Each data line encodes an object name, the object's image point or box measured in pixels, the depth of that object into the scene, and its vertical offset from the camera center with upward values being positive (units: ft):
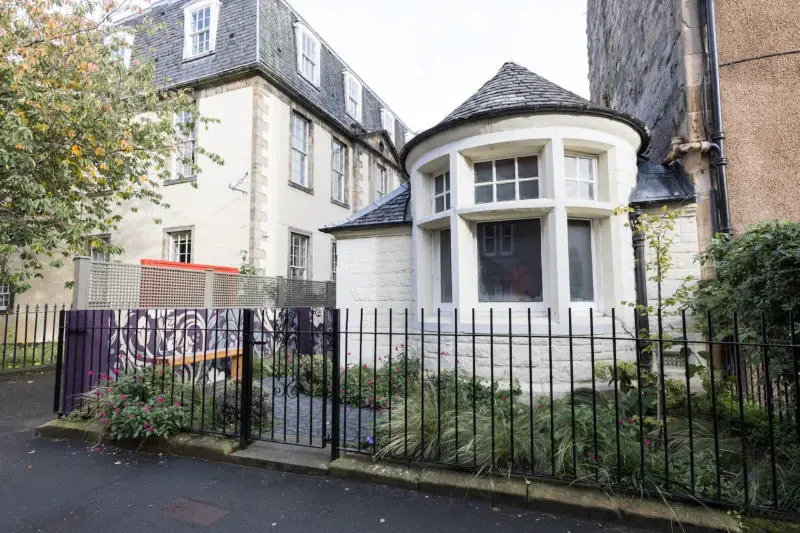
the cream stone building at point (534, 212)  19.16 +4.23
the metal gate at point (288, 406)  13.24 -4.41
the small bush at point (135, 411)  14.10 -3.65
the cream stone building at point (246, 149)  37.86 +15.04
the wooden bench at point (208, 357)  20.51 -2.78
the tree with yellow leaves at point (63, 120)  23.72 +11.64
